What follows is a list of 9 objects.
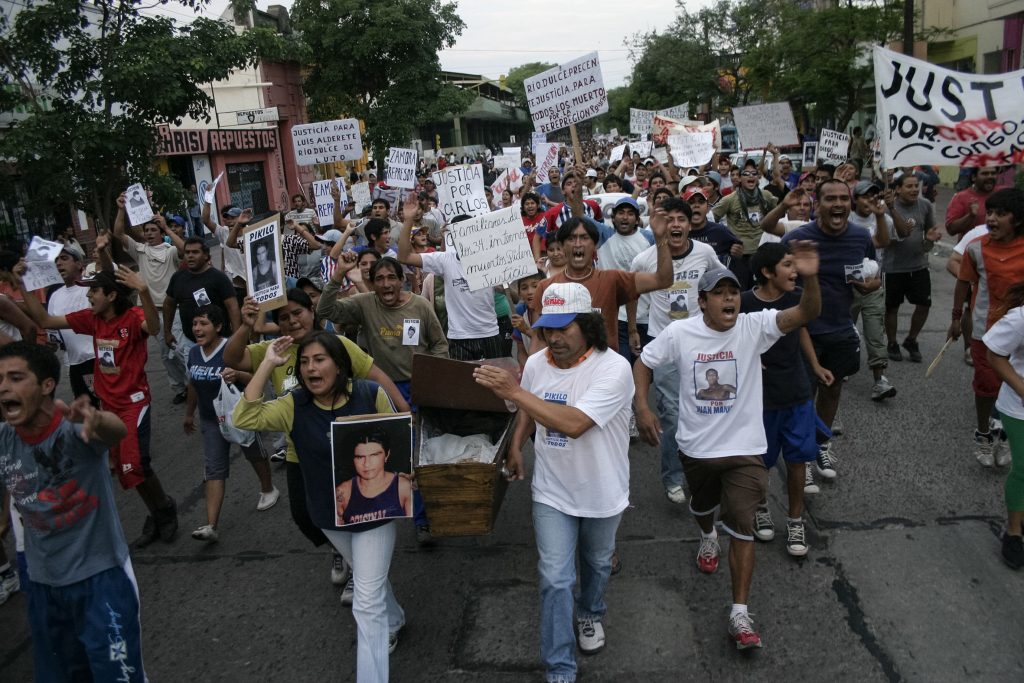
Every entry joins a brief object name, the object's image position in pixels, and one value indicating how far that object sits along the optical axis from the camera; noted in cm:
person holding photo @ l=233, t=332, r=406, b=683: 357
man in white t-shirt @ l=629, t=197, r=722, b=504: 541
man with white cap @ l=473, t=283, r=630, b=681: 344
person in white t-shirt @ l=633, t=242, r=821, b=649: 389
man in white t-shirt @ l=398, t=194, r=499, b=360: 671
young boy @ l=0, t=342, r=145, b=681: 316
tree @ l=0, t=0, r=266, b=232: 1002
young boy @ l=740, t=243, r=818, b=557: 455
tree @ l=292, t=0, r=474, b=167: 2498
